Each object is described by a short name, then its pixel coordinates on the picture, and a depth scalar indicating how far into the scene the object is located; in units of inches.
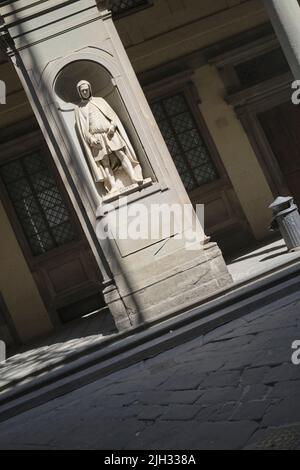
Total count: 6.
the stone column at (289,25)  275.6
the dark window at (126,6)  397.7
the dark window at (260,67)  417.4
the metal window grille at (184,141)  419.2
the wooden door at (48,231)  404.2
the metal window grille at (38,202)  411.8
